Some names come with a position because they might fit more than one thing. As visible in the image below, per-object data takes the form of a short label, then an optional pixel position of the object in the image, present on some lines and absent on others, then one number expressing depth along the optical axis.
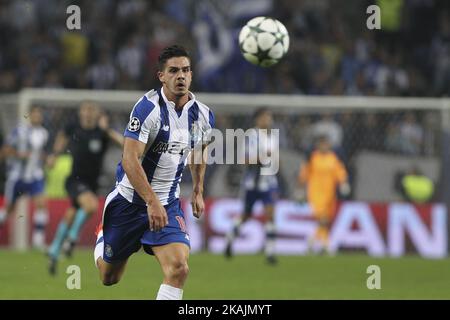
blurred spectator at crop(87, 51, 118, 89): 21.97
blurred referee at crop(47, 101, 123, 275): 14.41
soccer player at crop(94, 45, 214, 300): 8.03
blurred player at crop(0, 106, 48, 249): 17.67
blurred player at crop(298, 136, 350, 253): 18.44
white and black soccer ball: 10.31
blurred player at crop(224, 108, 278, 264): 16.64
